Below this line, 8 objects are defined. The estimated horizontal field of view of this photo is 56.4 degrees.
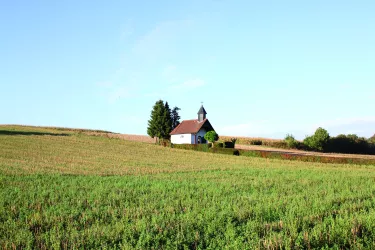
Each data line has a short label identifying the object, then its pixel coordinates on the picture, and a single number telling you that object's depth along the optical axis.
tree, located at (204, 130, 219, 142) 66.62
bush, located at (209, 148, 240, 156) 52.44
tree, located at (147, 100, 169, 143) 79.88
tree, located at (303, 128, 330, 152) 77.81
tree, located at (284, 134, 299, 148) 83.25
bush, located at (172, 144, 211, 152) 57.88
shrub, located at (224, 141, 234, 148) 61.42
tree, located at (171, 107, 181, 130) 85.22
